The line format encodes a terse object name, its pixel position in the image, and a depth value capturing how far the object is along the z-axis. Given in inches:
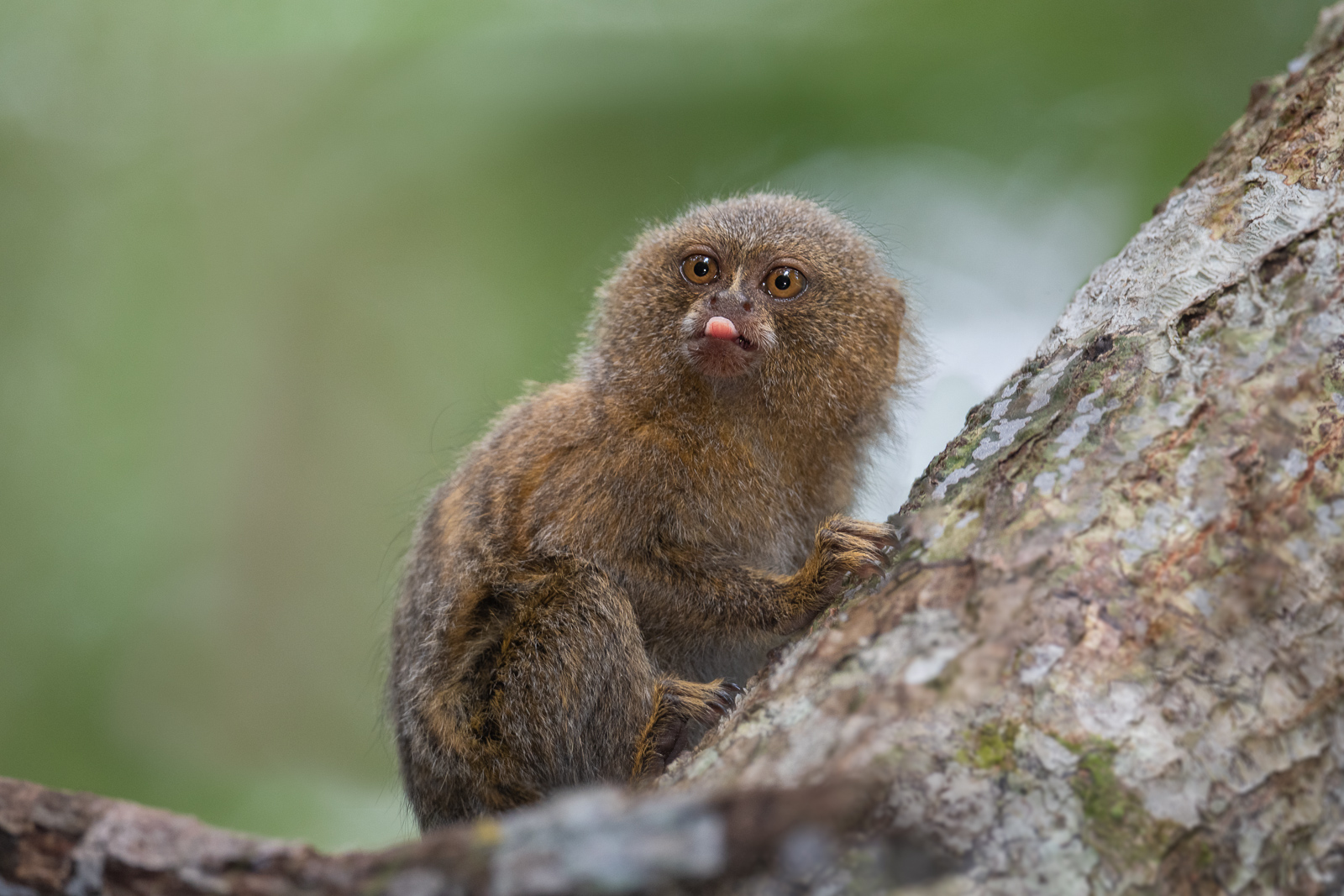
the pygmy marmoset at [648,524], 115.4
